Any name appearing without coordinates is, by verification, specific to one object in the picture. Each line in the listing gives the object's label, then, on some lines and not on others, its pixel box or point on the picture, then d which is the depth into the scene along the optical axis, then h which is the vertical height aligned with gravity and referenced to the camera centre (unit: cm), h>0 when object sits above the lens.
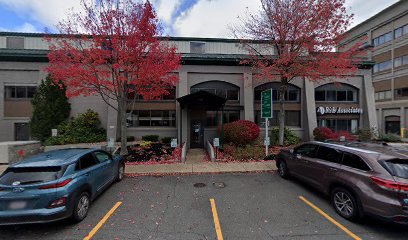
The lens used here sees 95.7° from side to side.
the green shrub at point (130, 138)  1491 -138
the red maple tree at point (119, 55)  970 +367
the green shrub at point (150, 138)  1495 -135
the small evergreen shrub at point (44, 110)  1395 +94
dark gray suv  380 -142
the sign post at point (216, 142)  1051 -122
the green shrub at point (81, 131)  1334 -68
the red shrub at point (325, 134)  1452 -115
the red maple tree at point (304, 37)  1166 +552
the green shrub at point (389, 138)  1575 -164
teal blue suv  385 -149
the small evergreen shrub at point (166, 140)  1479 -152
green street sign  1070 +96
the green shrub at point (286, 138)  1478 -147
